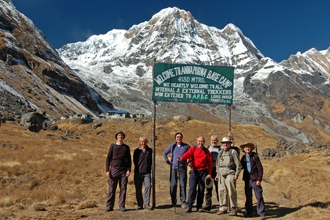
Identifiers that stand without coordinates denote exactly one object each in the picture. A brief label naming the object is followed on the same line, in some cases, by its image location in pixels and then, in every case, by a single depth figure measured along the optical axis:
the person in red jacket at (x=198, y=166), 8.98
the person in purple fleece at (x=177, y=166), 9.24
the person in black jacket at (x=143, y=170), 9.29
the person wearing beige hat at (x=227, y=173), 8.59
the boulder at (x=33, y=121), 38.20
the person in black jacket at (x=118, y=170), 9.05
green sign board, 10.32
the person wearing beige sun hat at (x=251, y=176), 8.41
